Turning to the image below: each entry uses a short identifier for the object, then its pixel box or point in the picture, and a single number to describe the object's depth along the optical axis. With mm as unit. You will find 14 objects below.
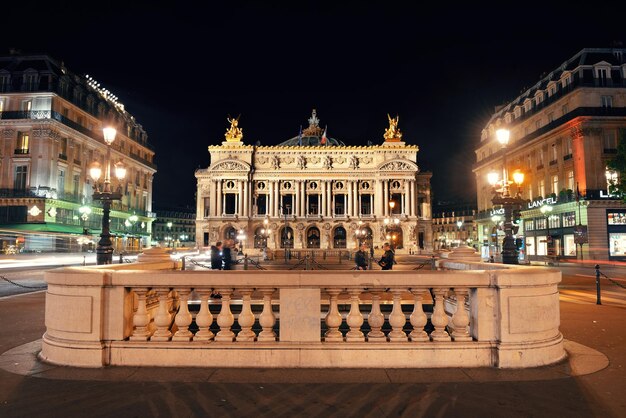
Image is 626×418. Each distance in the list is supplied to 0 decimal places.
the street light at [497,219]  64288
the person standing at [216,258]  17250
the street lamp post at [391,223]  65988
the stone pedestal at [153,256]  11187
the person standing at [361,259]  20984
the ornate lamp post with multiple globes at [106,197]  12484
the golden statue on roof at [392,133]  87812
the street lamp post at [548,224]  48969
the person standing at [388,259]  18469
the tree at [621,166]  36494
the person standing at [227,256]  17016
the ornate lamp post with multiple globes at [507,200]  13508
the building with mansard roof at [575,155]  45438
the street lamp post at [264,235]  67775
